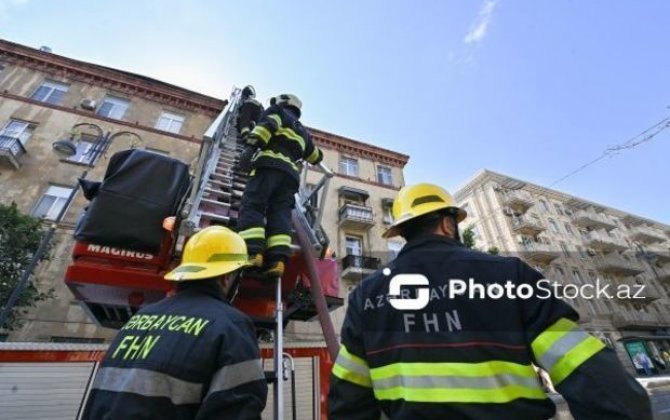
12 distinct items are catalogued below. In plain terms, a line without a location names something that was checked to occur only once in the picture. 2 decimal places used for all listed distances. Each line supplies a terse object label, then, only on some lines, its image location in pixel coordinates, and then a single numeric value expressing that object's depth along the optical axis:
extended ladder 2.40
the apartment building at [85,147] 9.98
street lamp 5.46
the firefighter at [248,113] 7.14
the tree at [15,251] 8.02
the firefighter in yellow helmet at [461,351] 1.12
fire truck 2.91
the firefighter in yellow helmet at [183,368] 1.44
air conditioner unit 14.18
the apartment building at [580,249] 23.70
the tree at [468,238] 13.23
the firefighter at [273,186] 2.87
